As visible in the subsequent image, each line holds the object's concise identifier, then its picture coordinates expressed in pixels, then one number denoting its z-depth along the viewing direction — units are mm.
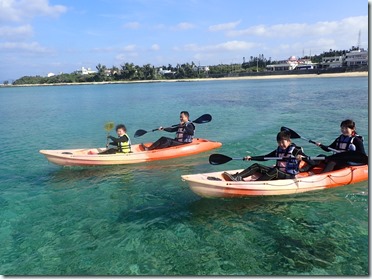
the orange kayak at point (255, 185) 7152
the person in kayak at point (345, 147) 7838
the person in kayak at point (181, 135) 11688
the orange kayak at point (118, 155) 10336
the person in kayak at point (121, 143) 10642
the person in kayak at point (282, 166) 7387
